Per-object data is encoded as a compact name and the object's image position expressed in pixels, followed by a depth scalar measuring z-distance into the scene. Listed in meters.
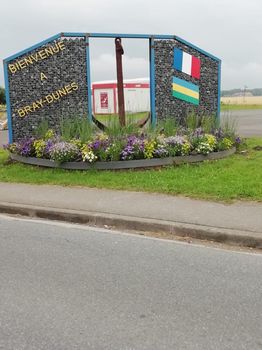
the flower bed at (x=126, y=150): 9.69
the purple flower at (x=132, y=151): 9.66
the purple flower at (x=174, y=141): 9.91
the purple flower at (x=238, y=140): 11.66
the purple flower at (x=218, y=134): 11.13
